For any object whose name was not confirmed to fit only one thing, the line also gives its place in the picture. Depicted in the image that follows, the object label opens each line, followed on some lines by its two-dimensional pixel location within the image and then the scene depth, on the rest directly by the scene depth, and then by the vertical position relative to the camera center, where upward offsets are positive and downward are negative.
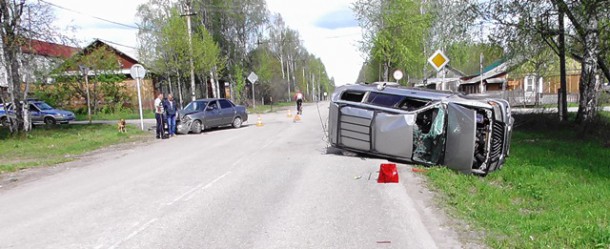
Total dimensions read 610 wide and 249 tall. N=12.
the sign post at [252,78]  33.44 +1.56
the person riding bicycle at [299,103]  28.73 -0.46
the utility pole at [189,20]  27.42 +5.12
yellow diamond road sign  13.55 +0.94
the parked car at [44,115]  27.00 -0.54
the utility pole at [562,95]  15.94 -0.37
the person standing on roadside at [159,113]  17.22 -0.45
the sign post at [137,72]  18.86 +1.35
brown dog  19.91 -1.09
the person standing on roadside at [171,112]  17.50 -0.46
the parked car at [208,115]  18.62 -0.71
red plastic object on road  7.78 -1.48
